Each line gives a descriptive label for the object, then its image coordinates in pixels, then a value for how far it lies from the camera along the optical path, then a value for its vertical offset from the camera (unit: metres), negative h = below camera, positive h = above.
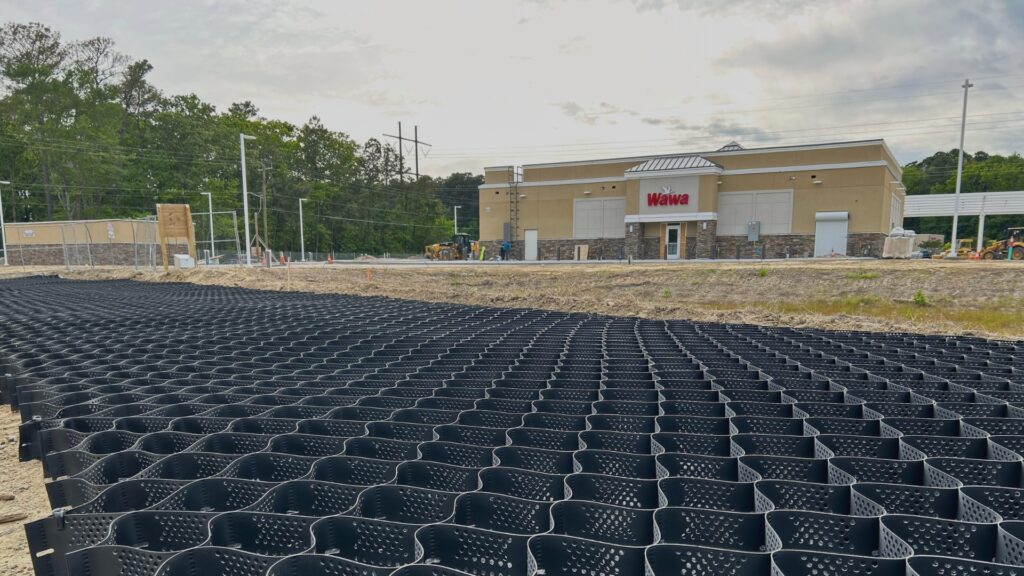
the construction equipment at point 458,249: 43.78 -1.20
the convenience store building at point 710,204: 32.34 +1.83
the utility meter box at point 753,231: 34.06 +0.17
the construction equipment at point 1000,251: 30.52 -0.95
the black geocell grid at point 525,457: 2.44 -1.40
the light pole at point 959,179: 31.04 +3.07
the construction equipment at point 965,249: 34.97 -1.03
